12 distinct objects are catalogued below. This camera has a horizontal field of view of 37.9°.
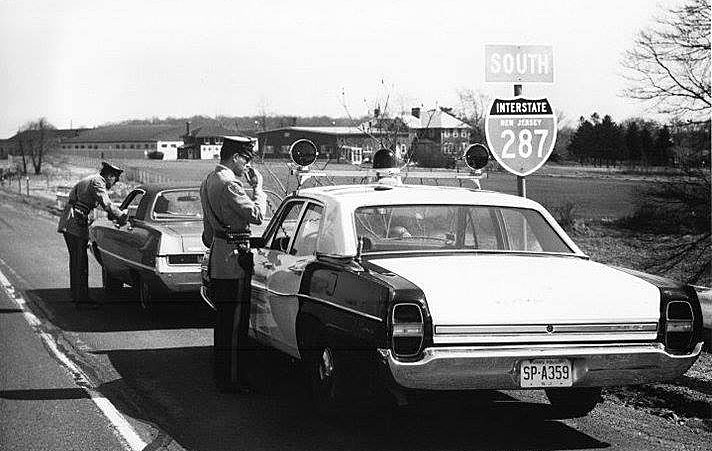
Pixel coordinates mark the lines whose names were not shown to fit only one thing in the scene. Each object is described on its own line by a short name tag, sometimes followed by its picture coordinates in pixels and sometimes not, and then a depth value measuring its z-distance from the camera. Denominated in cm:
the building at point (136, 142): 14462
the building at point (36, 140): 8294
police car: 548
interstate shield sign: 946
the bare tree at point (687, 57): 3136
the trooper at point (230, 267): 754
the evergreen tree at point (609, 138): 4916
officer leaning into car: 1214
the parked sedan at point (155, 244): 1057
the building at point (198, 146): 11989
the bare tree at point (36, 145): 8031
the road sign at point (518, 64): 908
